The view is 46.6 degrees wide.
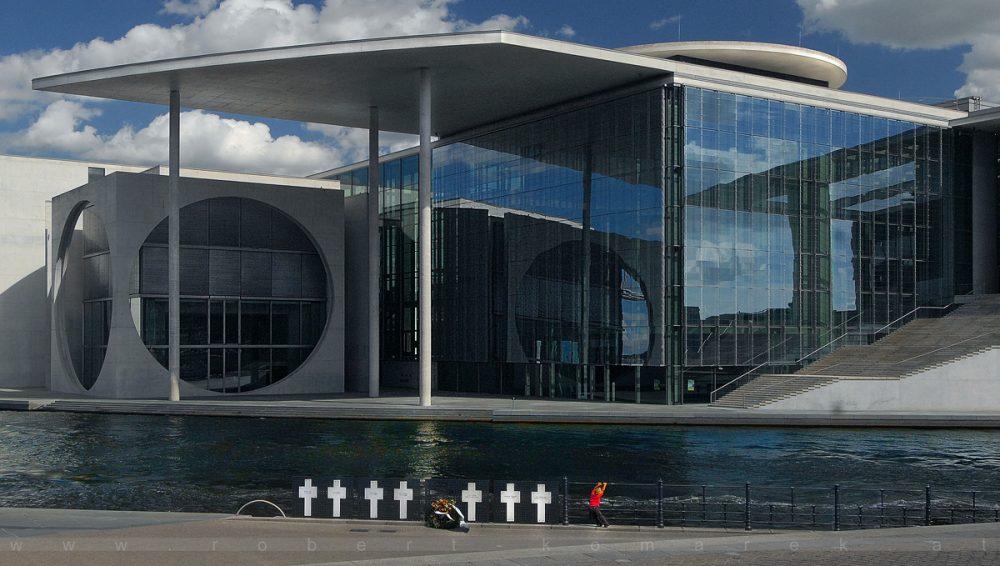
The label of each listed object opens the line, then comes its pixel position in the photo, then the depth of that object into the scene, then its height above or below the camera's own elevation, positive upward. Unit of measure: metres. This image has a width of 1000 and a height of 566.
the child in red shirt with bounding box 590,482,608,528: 21.00 -3.73
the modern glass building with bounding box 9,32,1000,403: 49.22 +3.51
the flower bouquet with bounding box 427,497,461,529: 19.44 -3.59
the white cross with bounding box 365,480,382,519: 20.53 -3.46
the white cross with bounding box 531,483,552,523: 20.36 -3.49
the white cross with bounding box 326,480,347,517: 20.52 -3.42
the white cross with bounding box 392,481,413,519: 20.53 -3.45
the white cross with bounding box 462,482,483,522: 20.31 -3.44
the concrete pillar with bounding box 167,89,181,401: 52.72 +0.94
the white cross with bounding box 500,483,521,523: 20.36 -3.45
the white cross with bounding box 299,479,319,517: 20.58 -3.45
